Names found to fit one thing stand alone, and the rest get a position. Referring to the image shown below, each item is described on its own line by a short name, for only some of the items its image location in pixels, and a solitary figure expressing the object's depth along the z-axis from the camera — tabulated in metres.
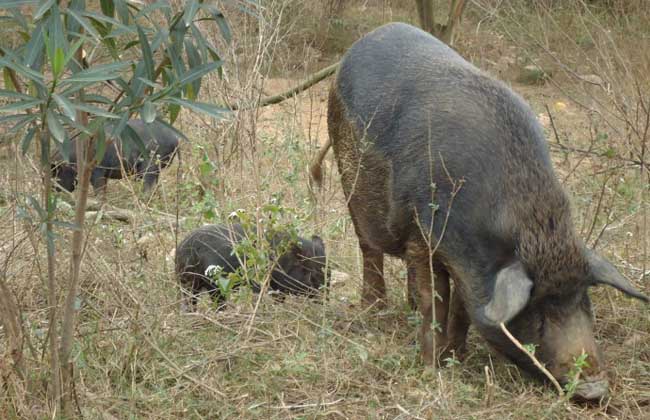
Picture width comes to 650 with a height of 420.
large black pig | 4.57
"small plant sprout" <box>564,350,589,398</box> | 4.27
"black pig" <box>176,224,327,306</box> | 6.19
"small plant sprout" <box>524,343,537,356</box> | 4.39
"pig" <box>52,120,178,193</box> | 9.54
